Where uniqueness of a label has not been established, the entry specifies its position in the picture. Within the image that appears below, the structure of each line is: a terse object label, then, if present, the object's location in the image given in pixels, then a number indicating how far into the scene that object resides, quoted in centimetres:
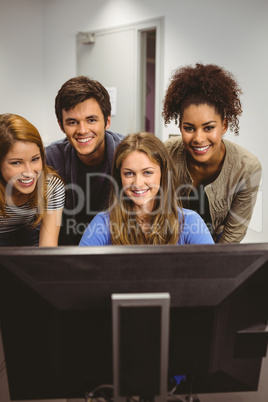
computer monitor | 59
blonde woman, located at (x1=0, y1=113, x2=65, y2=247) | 138
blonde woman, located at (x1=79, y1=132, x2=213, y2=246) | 131
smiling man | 161
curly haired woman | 149
